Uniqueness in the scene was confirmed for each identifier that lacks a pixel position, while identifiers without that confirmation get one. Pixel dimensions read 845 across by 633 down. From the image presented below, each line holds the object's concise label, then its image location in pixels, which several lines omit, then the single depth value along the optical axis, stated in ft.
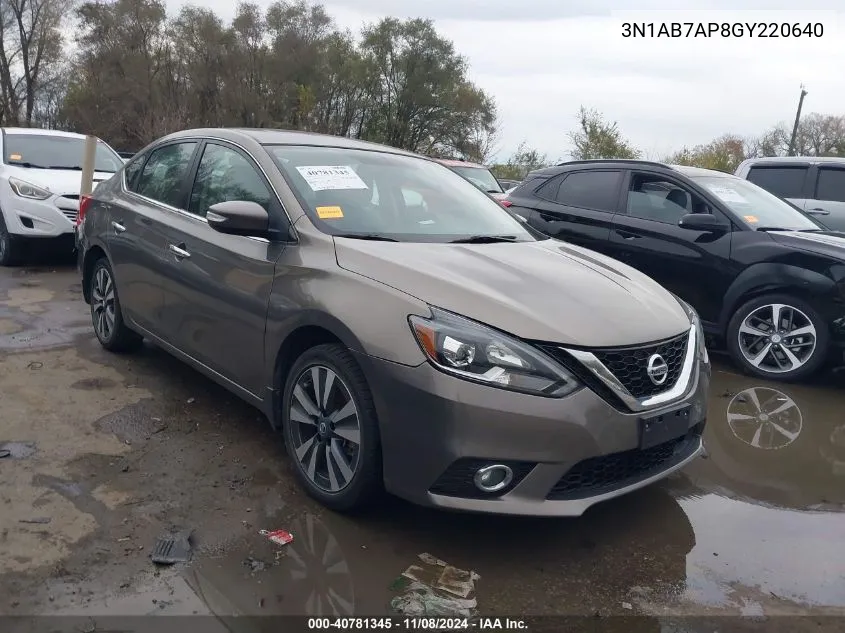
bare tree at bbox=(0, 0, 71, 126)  136.67
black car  17.72
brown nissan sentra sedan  8.84
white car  26.76
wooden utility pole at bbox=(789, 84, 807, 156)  128.36
